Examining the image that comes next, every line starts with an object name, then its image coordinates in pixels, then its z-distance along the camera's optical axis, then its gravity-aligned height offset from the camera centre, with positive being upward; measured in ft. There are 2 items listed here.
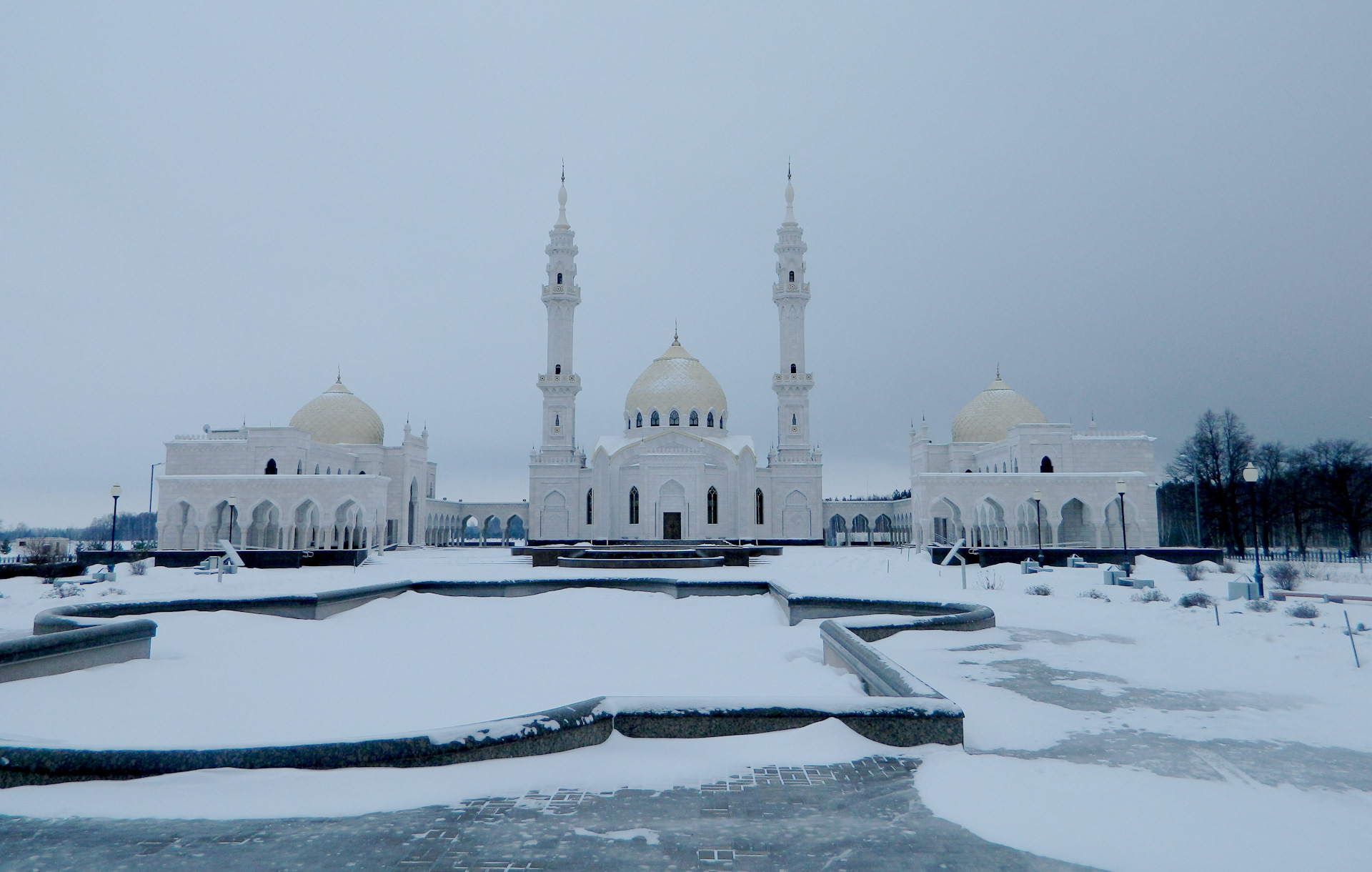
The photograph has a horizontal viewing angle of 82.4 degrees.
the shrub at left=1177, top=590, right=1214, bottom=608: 46.57 -5.47
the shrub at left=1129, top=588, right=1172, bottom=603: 50.65 -5.64
